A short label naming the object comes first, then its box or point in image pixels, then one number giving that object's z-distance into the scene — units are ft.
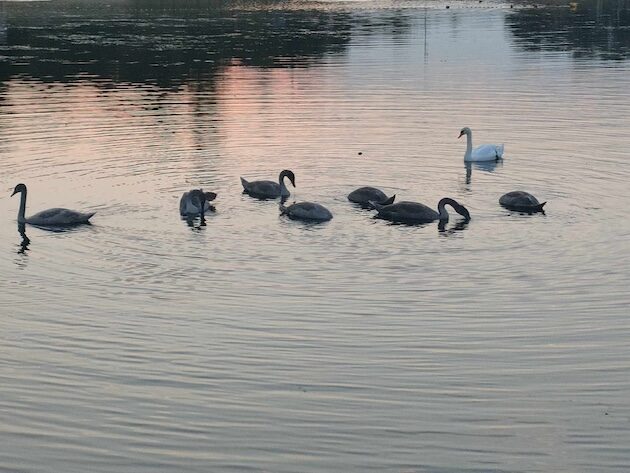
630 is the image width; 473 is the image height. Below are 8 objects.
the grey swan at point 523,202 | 82.64
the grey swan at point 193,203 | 80.33
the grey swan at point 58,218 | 80.02
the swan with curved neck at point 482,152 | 102.42
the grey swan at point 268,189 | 87.86
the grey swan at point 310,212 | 79.77
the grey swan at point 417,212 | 80.07
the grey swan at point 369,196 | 84.53
